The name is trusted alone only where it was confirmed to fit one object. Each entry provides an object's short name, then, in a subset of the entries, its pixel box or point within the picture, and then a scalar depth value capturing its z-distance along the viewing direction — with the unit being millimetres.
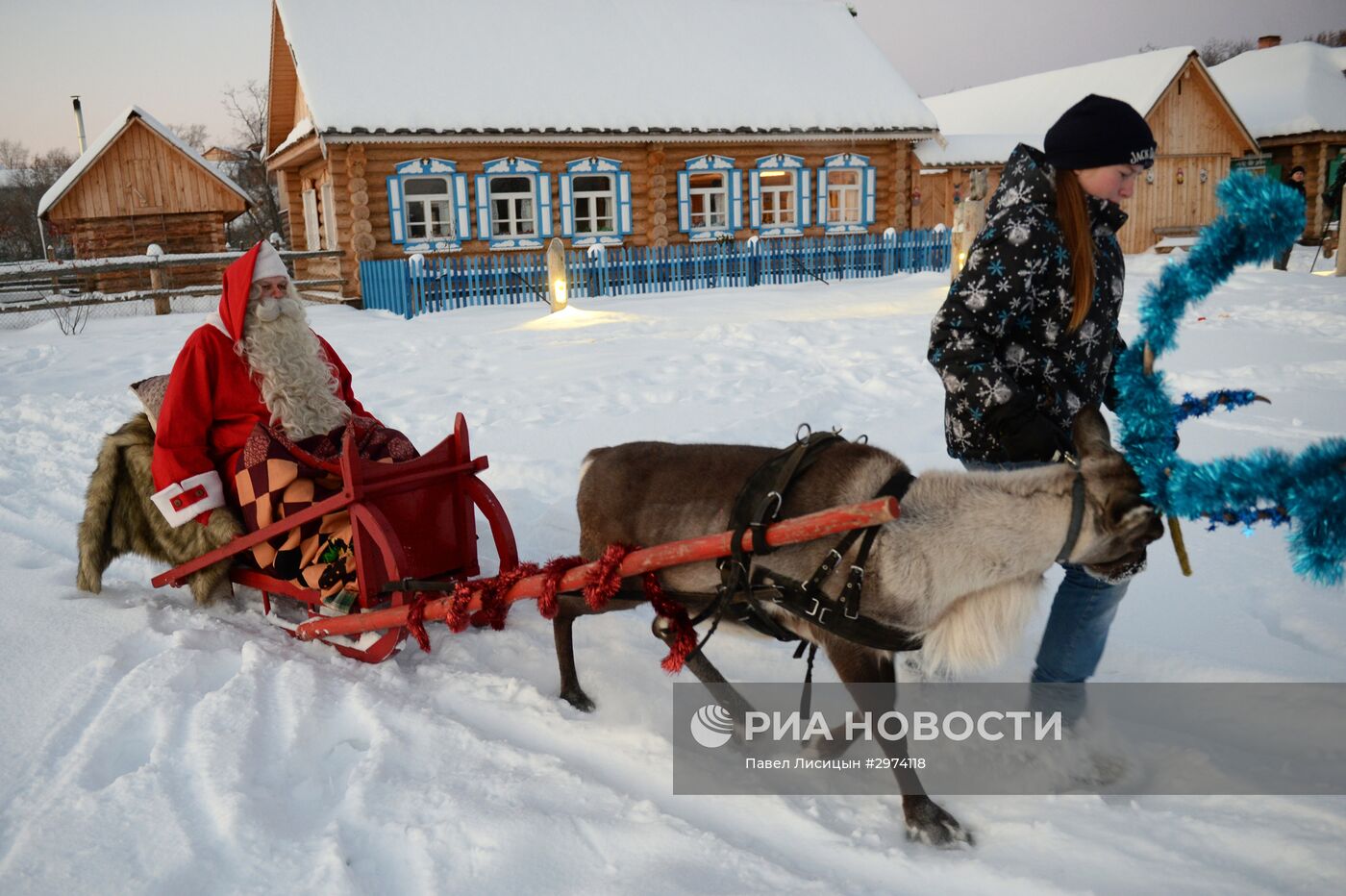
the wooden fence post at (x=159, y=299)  18000
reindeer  2439
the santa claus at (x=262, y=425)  3922
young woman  2668
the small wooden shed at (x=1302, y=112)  27609
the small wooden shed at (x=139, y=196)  22500
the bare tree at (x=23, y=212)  45031
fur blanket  4234
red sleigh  3502
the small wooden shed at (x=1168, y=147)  25562
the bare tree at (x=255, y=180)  41500
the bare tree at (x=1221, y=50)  66188
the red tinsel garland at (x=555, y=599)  3023
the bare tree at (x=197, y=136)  61753
